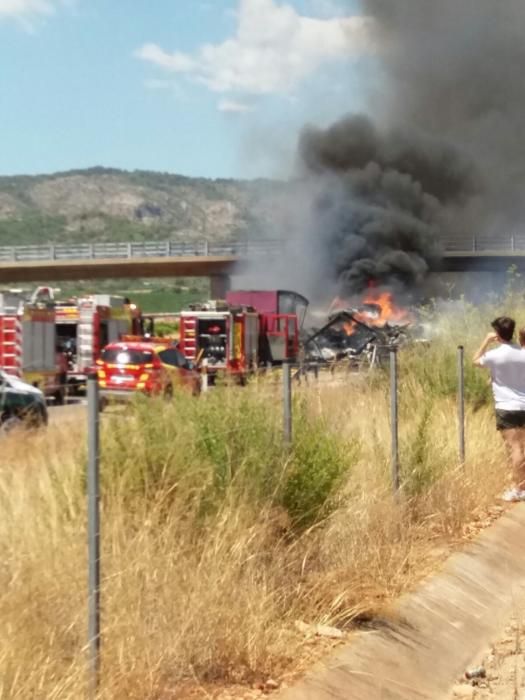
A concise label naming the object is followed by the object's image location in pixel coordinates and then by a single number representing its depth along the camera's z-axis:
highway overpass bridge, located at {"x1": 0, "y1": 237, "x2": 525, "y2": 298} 66.75
